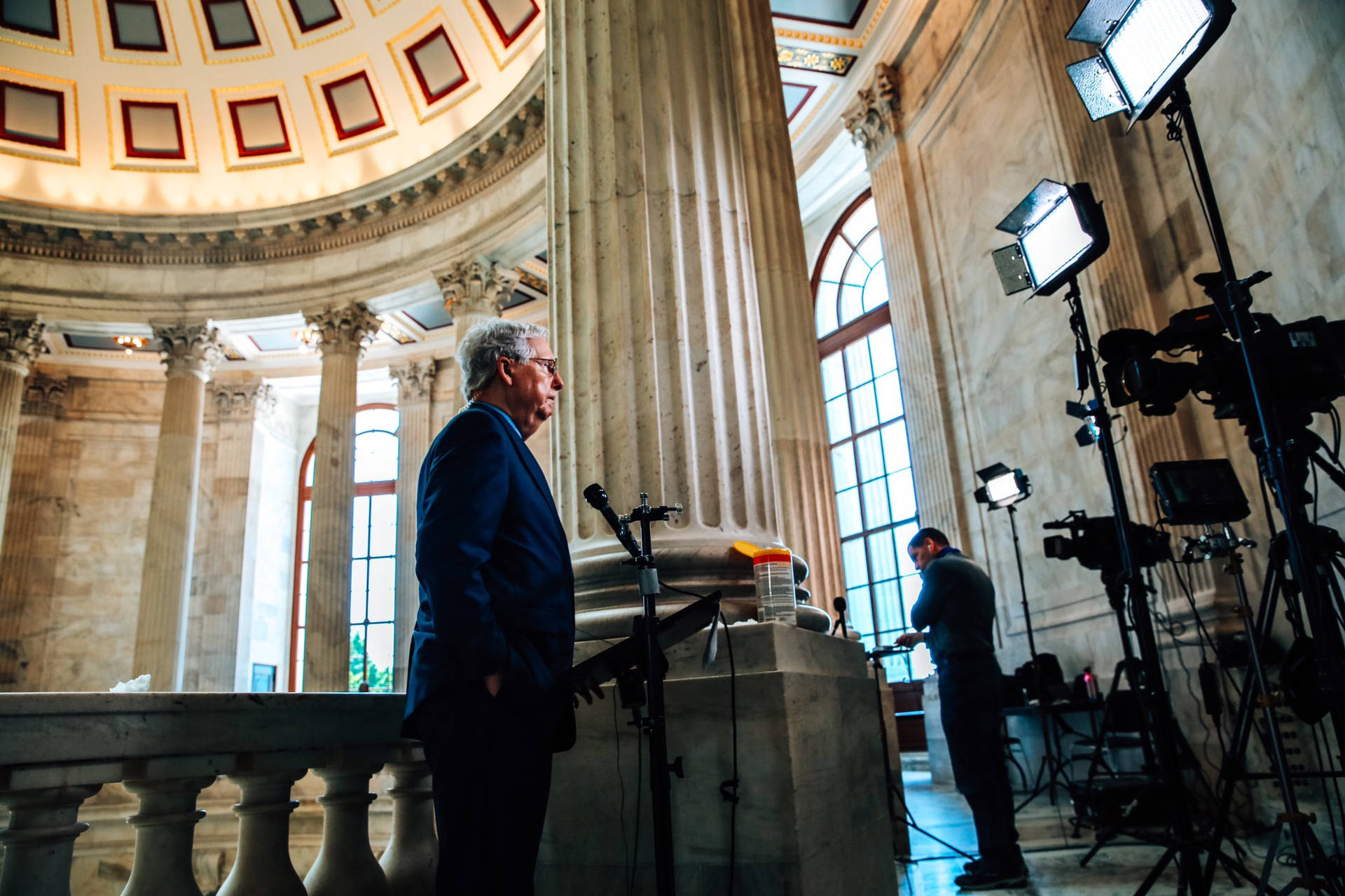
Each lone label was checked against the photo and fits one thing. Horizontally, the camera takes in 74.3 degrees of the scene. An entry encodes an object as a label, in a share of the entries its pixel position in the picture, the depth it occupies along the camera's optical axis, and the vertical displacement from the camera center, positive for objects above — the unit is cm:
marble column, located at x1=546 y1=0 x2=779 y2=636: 308 +152
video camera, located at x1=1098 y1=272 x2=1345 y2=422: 275 +98
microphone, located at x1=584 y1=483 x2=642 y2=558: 230 +53
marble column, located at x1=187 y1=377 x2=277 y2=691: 1666 +383
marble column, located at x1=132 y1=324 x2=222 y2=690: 1327 +343
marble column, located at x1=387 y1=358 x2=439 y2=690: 1412 +490
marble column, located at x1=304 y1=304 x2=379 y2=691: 1252 +306
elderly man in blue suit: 195 +18
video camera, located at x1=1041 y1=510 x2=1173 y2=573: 446 +73
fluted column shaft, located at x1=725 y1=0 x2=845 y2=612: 602 +294
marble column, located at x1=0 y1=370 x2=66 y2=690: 1614 +399
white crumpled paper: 641 +52
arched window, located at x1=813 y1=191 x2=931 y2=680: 1299 +408
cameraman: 432 +5
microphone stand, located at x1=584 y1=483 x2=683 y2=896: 216 +2
